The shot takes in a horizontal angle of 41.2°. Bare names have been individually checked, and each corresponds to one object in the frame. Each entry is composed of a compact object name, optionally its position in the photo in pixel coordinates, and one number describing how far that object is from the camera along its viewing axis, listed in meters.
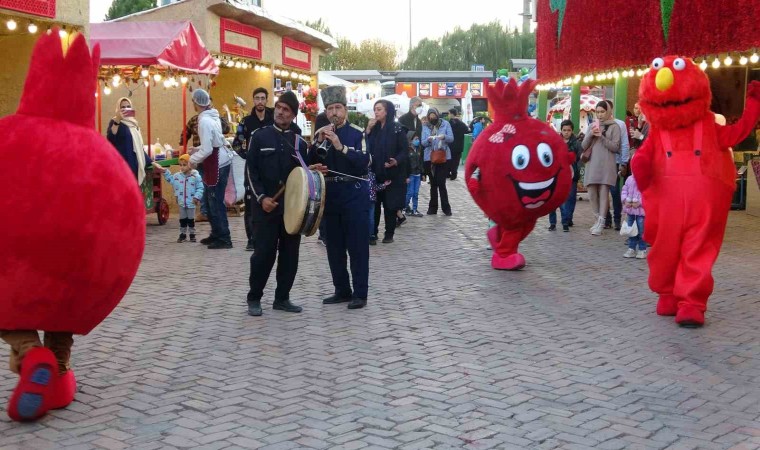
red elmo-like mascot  7.69
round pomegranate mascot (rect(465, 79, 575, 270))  10.04
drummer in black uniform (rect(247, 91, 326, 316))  8.03
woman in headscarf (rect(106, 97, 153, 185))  12.54
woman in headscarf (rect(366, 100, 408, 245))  12.10
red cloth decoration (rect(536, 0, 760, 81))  11.58
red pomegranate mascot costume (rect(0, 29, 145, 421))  4.98
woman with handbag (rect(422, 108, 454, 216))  15.86
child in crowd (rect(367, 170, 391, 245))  12.16
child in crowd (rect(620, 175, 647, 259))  11.12
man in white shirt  11.94
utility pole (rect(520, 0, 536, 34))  56.15
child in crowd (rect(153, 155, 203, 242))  12.54
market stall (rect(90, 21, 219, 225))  13.88
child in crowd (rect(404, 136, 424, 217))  15.61
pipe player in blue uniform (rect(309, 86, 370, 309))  8.37
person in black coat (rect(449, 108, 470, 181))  17.69
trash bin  34.49
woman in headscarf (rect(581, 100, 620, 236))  13.48
